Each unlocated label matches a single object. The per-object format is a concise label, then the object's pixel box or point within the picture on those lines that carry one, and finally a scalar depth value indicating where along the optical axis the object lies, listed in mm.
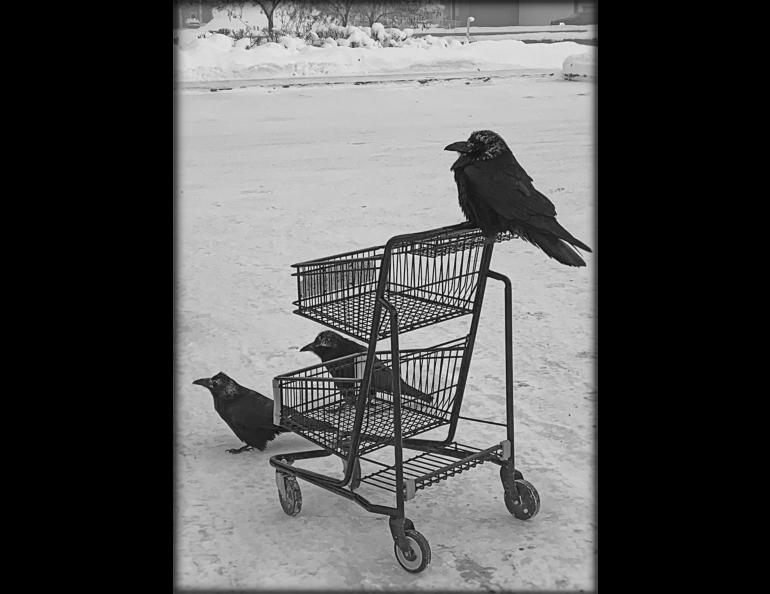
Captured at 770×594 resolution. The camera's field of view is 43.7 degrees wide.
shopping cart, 3328
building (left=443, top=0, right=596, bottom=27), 32125
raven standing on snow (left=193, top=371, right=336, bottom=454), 4277
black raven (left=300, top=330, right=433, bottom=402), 3916
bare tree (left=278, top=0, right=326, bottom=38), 31156
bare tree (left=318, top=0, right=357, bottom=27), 31628
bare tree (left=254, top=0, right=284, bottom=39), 30228
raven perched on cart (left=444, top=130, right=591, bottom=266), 3309
